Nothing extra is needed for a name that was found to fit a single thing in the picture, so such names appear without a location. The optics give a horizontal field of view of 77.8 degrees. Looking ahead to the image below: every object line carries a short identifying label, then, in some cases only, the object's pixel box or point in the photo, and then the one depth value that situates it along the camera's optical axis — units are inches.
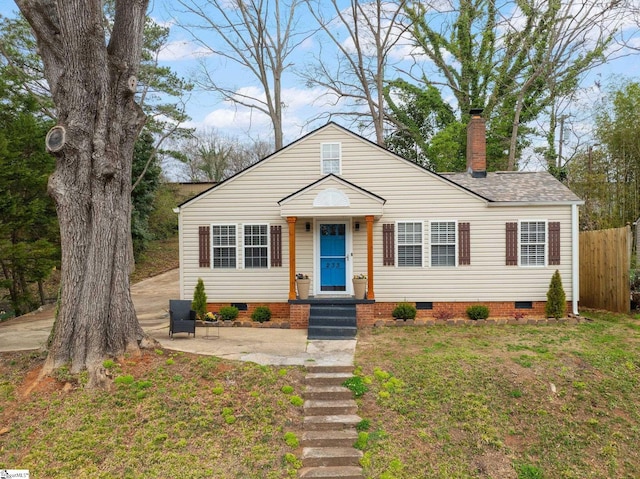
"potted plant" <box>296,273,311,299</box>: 432.1
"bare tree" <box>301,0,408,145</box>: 789.9
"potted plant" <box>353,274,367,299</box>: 424.5
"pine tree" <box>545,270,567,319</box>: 434.0
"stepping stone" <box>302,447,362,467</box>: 208.7
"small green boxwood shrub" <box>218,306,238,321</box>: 446.0
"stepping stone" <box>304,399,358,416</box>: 241.8
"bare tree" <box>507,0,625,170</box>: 688.6
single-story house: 451.5
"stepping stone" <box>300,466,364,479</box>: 200.1
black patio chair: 364.2
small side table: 423.2
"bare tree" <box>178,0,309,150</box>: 823.9
